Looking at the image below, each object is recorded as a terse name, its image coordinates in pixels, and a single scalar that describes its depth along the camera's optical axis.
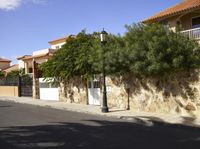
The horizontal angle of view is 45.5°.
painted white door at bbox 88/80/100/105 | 14.26
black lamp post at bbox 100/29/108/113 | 11.61
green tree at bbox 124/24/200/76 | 10.15
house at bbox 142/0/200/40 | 17.40
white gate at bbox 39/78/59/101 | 17.87
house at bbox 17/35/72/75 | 34.73
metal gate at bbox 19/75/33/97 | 21.76
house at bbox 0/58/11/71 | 55.76
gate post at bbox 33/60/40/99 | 20.09
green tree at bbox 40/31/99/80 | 14.43
